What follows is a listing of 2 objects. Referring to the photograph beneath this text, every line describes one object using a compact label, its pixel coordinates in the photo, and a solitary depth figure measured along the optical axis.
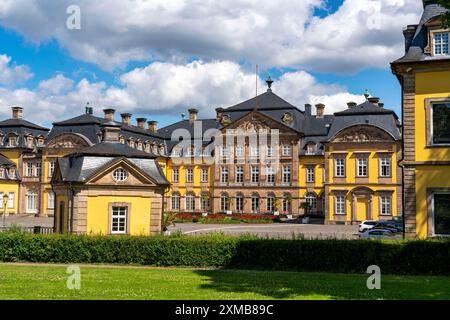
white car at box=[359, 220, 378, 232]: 40.08
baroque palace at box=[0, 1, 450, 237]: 20.14
